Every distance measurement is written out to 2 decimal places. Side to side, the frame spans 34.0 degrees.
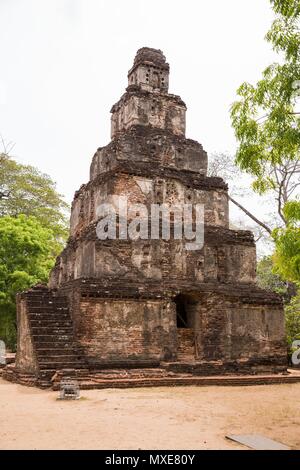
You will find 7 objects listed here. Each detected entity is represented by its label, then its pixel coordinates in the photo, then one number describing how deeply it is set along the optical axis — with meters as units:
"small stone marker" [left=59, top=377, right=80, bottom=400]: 10.88
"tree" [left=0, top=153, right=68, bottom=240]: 31.94
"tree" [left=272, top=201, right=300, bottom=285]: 7.26
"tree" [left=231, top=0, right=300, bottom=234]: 7.35
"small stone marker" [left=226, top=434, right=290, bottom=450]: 6.37
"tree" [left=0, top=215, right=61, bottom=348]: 23.25
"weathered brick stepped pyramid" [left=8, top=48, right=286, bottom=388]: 14.95
